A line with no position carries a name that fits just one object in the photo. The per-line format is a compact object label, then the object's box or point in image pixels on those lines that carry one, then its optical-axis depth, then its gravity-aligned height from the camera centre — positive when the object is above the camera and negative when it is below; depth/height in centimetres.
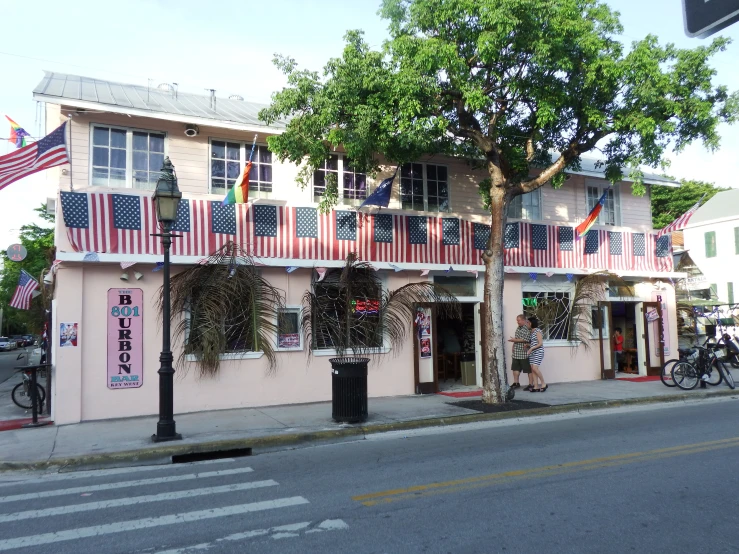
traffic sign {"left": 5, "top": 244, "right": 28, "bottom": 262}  1752 +211
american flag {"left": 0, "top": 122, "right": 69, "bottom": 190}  1005 +275
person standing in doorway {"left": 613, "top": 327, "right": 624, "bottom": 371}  1839 -92
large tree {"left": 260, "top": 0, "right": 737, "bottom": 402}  1116 +438
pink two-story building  1141 +169
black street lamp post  936 +27
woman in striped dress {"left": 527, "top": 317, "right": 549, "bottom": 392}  1455 -97
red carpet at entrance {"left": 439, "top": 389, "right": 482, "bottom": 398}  1384 -179
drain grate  876 -198
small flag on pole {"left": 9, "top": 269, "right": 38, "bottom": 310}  1762 +94
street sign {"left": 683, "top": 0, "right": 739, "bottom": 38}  283 +143
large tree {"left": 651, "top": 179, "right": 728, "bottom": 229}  4184 +809
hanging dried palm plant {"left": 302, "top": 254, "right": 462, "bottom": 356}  1345 +20
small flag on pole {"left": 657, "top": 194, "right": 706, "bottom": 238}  1662 +253
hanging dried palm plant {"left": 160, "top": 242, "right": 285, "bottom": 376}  1208 +29
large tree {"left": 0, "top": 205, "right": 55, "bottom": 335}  2095 +348
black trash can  1041 -121
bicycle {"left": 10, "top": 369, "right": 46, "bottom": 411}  1282 -162
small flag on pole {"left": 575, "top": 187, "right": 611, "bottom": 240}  1616 +258
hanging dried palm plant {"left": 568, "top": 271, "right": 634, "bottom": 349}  1675 +46
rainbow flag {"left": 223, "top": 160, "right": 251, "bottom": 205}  1184 +256
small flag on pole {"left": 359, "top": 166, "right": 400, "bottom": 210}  1337 +274
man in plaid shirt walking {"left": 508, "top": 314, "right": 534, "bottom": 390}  1435 -81
